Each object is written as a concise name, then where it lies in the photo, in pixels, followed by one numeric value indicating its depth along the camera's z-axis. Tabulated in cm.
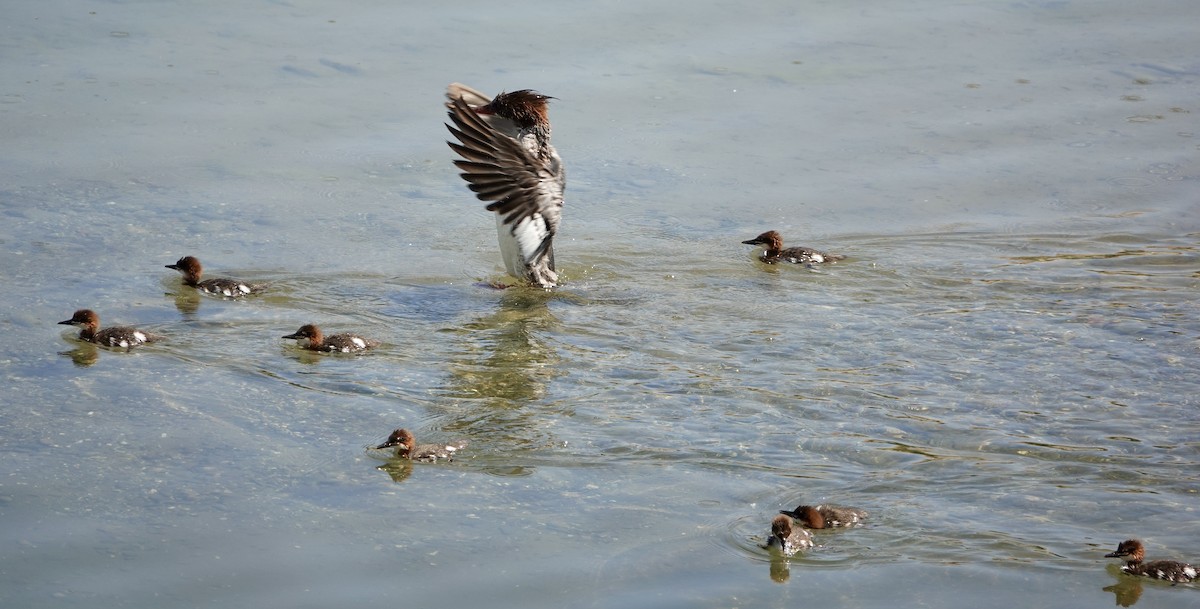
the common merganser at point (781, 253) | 1934
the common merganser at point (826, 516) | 1243
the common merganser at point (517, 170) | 1852
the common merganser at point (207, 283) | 1758
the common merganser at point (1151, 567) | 1183
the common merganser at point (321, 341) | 1605
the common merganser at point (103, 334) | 1584
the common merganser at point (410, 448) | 1350
